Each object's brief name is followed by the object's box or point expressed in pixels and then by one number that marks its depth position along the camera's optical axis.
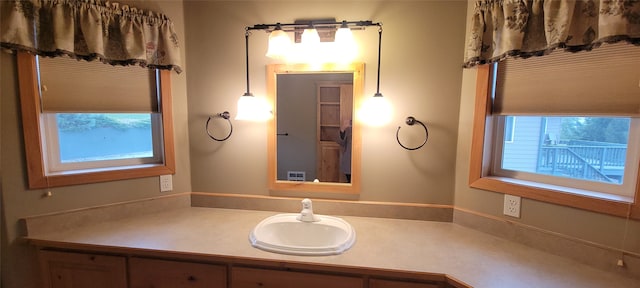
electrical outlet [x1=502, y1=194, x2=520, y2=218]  1.33
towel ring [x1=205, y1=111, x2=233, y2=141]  1.71
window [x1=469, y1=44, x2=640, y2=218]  1.07
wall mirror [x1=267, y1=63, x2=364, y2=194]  1.59
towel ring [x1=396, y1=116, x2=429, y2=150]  1.53
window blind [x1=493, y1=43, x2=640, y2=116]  1.04
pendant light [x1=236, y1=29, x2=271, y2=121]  1.55
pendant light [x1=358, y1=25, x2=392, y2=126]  1.47
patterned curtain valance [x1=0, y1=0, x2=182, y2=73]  1.26
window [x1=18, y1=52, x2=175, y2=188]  1.37
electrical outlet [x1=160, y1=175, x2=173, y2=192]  1.70
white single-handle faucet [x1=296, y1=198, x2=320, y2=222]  1.53
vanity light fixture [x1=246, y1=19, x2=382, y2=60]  1.48
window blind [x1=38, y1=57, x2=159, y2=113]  1.40
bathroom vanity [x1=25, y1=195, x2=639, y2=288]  1.08
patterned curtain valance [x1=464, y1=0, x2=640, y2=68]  0.92
